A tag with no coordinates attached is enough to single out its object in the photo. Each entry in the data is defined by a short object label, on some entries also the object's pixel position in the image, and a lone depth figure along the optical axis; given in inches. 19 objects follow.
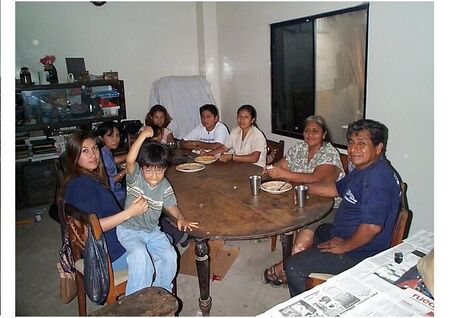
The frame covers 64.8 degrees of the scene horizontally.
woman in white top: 116.0
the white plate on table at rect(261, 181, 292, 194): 84.5
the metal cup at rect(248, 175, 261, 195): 84.0
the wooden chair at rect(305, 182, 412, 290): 64.0
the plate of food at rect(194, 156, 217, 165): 113.9
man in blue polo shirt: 68.1
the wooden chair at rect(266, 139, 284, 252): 122.0
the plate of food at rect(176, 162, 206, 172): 106.5
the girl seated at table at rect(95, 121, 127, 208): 111.4
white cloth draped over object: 184.1
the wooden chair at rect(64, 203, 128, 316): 64.3
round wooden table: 68.2
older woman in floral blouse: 90.6
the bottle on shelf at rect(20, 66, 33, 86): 161.5
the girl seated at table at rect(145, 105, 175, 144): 145.9
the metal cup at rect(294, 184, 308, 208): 76.5
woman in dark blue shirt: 70.6
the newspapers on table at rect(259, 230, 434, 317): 42.9
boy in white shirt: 136.6
